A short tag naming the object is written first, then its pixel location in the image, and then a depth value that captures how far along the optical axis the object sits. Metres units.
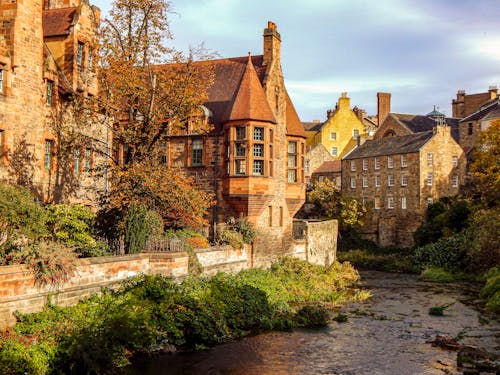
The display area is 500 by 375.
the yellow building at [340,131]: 78.19
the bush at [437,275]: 41.28
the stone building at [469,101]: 69.44
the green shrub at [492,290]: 28.38
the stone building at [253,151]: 29.27
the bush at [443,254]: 44.16
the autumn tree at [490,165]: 47.28
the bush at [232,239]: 28.28
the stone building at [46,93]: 22.81
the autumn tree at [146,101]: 23.08
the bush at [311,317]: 23.59
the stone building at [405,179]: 56.81
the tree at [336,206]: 57.25
